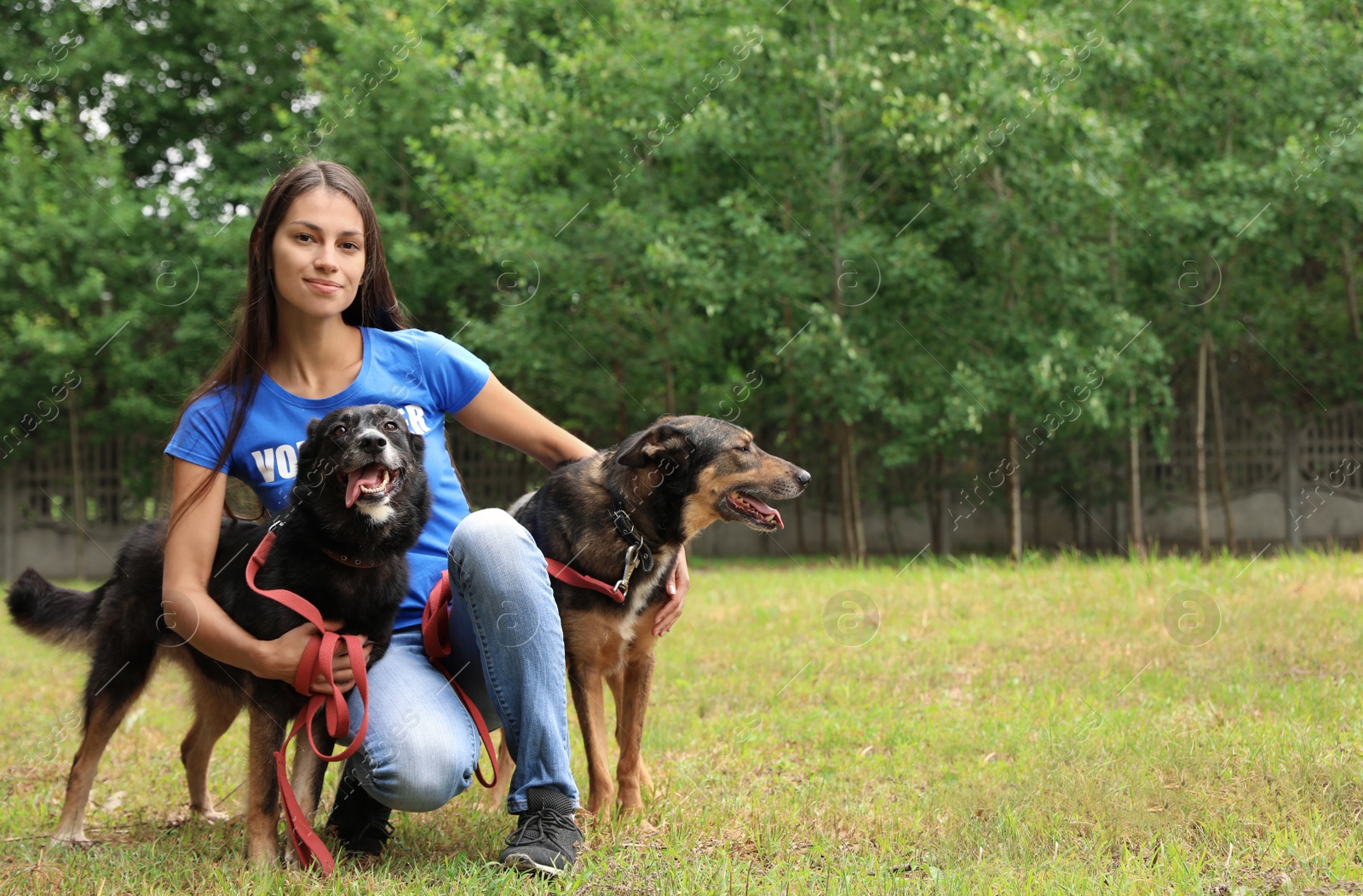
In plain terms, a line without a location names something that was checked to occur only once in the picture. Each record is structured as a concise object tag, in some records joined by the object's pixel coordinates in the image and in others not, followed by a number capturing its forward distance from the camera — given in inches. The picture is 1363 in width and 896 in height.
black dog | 104.4
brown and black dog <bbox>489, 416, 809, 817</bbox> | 127.6
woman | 105.3
